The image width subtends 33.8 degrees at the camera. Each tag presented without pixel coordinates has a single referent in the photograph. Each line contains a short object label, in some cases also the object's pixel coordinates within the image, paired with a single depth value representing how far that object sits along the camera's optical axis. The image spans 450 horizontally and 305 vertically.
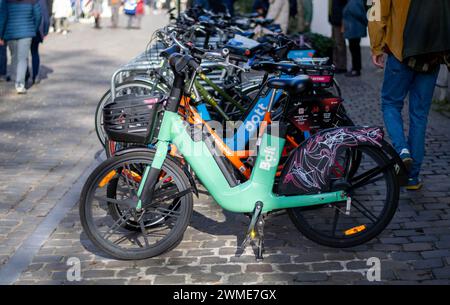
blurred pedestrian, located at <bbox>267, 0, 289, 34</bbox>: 14.62
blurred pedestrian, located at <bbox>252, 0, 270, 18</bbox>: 17.08
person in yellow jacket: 5.97
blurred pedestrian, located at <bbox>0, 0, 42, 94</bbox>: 11.33
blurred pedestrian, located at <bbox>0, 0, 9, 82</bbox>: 12.57
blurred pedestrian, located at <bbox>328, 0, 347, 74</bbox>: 13.31
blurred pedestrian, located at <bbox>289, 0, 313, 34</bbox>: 17.70
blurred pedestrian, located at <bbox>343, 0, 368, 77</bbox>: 12.39
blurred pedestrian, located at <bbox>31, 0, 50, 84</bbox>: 11.98
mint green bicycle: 4.77
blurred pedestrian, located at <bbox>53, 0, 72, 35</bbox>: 17.73
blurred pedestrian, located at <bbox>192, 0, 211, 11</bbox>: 16.14
